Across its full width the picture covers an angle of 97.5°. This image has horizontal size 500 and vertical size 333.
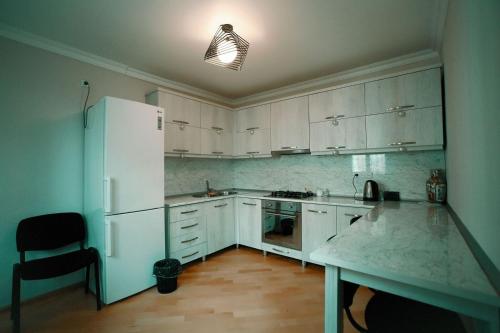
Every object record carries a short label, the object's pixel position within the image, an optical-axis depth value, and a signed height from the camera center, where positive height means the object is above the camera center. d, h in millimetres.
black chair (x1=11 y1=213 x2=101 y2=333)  1728 -707
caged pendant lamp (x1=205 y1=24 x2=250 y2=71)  1812 +1044
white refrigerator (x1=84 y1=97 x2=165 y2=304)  2082 -206
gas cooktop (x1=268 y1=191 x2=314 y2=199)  3117 -378
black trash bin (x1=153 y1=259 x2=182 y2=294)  2312 -1122
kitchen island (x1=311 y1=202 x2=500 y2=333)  737 -404
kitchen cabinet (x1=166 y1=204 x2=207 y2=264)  2701 -822
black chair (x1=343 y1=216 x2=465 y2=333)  1017 -751
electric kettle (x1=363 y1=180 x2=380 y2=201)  2680 -286
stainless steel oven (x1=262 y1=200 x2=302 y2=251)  2924 -760
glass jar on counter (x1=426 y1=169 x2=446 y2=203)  2279 -208
